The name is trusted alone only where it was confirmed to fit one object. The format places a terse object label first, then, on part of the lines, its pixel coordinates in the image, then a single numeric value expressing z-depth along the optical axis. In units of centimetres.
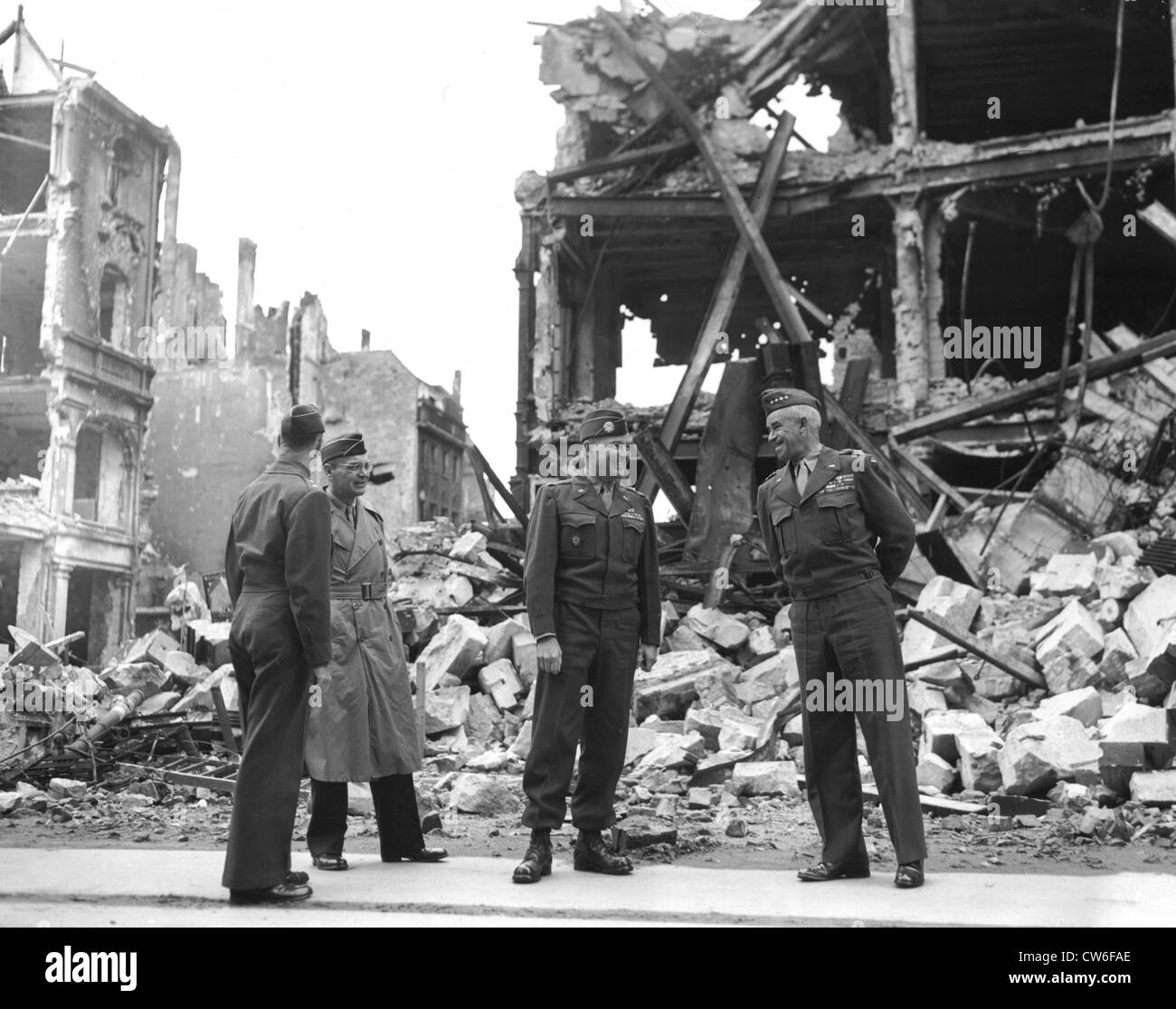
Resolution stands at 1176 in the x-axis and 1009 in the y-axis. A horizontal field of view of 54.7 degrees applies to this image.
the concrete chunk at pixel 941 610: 930
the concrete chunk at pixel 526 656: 1016
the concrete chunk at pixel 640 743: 805
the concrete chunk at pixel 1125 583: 937
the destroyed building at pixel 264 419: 3188
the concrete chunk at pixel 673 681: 927
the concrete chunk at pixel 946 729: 733
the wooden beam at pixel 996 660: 853
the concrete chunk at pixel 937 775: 710
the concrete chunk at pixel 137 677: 1162
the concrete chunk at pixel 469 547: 1443
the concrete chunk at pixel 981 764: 692
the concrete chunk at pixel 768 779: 727
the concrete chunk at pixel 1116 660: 834
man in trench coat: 484
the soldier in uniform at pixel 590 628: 474
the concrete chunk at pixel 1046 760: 662
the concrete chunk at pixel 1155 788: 629
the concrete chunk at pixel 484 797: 698
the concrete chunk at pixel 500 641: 1038
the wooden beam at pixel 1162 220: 1427
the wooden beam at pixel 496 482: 1341
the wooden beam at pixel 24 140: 2561
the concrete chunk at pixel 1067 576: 1023
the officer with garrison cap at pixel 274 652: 400
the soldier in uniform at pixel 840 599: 442
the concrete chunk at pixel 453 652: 1006
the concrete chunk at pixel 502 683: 981
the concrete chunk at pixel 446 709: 933
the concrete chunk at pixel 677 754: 771
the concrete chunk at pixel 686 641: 1044
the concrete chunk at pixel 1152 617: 837
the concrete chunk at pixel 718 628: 1045
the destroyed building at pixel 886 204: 1572
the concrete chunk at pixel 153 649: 1257
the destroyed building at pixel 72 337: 2414
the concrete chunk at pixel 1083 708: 762
